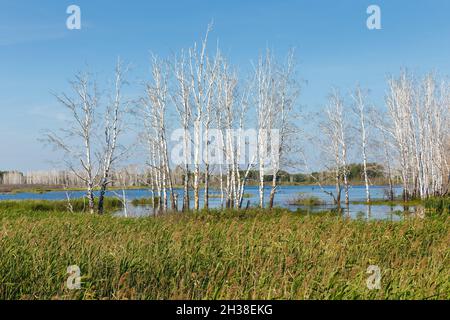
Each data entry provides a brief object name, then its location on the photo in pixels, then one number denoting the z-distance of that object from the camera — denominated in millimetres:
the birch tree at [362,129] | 34738
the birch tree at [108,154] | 24562
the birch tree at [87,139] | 24455
